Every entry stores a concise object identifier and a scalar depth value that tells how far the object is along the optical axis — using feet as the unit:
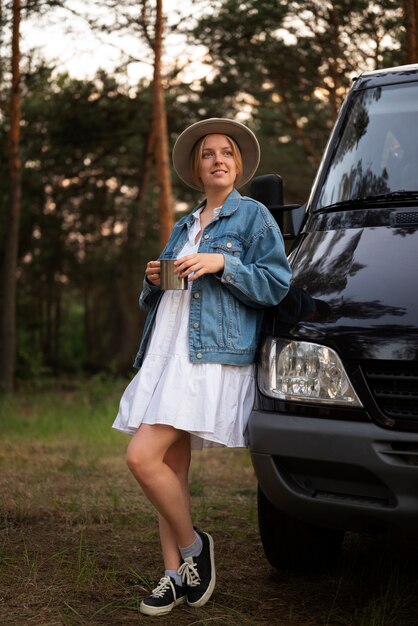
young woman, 10.80
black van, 9.45
